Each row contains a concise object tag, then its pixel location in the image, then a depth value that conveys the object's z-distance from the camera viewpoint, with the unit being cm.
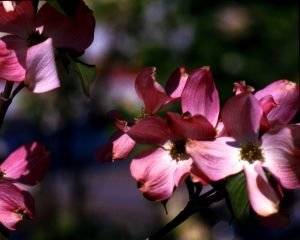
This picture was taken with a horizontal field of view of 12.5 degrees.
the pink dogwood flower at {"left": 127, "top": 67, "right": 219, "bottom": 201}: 103
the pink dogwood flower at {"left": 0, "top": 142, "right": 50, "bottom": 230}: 107
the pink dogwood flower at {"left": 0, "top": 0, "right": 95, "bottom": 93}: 104
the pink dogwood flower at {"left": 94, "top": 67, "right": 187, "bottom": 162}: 106
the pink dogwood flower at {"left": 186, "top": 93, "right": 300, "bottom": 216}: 101
